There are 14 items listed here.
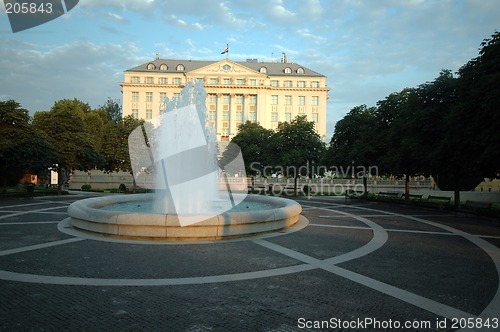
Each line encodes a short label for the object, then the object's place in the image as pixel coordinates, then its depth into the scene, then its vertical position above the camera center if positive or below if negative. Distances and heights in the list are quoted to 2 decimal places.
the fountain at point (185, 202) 11.54 -1.57
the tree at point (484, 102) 15.02 +3.30
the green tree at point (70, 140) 35.31 +3.07
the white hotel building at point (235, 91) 92.25 +21.54
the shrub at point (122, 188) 43.30 -2.40
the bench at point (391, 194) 34.59 -2.17
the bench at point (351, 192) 36.27 -2.48
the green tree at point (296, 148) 37.59 +2.70
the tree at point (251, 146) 51.66 +4.03
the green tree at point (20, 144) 27.83 +2.05
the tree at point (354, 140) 30.78 +3.13
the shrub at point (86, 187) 47.58 -2.49
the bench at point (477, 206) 20.22 -2.08
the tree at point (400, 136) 22.92 +2.77
